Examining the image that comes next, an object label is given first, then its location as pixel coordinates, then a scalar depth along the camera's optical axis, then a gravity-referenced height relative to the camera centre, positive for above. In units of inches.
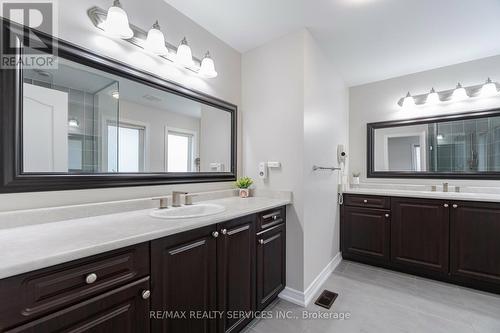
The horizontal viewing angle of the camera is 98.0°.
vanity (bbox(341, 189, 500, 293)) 81.3 -28.7
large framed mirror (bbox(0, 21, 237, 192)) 41.6 +10.2
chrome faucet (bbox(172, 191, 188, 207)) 63.9 -8.9
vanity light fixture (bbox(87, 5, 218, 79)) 49.9 +33.6
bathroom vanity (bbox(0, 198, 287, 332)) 27.8 -19.7
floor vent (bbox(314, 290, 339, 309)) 75.3 -47.8
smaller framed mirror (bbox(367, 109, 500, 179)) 94.7 +9.4
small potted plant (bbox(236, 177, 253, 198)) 85.7 -7.7
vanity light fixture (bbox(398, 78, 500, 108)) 92.9 +33.3
